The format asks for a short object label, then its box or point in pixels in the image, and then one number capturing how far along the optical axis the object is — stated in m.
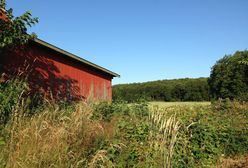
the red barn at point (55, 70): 8.63
